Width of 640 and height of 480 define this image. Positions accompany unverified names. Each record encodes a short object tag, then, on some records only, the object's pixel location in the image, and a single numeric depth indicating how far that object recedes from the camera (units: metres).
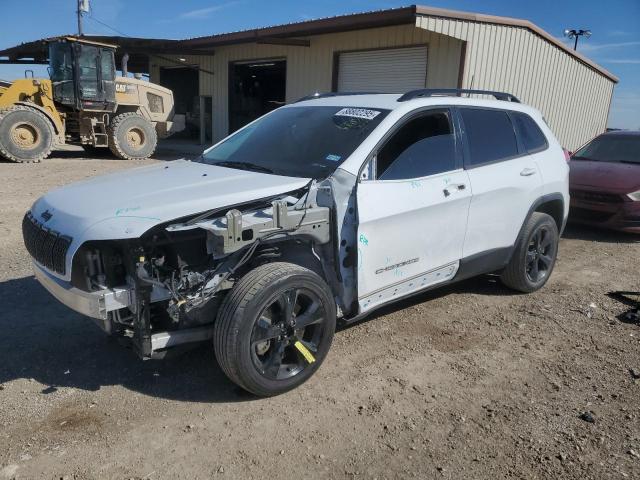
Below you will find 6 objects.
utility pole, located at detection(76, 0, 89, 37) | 33.16
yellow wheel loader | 13.88
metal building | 12.44
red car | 7.66
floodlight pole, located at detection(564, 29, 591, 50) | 29.25
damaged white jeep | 2.97
